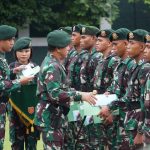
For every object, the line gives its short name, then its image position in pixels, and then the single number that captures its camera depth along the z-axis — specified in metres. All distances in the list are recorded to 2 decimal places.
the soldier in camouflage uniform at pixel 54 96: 9.67
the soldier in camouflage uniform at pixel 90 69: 12.32
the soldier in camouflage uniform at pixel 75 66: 12.29
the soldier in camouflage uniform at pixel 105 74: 11.67
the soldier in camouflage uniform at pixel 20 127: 12.21
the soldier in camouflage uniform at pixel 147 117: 8.74
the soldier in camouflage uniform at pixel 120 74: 10.73
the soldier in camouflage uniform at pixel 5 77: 10.83
